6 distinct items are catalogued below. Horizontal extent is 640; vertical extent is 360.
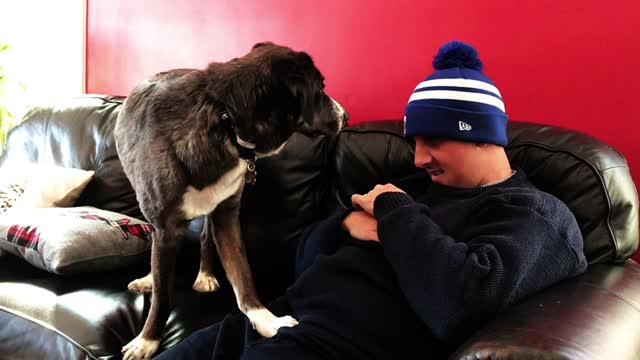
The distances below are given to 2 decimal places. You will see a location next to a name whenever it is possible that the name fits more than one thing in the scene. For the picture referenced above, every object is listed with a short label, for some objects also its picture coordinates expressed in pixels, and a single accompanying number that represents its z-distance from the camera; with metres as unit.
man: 0.88
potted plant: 2.89
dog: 1.34
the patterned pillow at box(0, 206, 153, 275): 1.57
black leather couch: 0.85
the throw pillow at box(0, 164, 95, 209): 2.03
